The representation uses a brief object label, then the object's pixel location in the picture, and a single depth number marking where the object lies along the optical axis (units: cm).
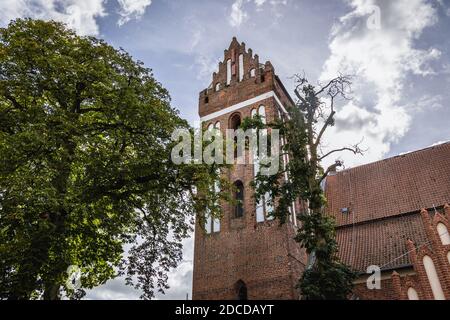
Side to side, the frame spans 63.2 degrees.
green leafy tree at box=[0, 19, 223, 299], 854
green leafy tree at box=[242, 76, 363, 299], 944
